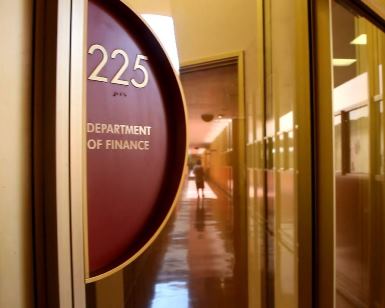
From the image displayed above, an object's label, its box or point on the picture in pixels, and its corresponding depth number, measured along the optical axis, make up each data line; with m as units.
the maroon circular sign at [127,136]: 0.84
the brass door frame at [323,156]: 1.41
